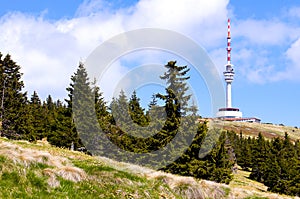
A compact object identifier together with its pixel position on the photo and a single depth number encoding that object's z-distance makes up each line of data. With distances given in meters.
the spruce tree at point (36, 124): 65.19
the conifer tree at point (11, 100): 55.81
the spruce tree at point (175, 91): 43.09
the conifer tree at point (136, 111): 53.69
